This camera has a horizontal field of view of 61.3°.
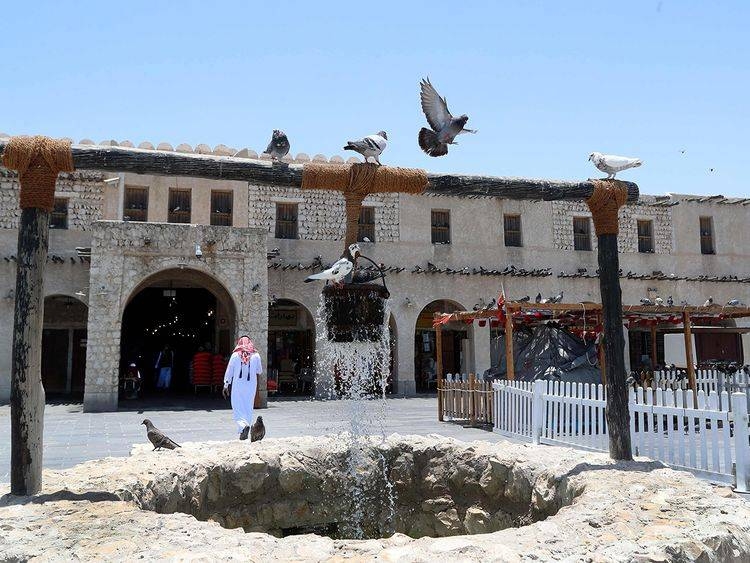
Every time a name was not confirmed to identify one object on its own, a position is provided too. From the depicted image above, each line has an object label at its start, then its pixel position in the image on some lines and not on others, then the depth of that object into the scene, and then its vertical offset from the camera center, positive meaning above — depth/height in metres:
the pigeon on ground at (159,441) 7.18 -1.00
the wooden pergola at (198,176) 4.93 +1.46
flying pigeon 5.57 +2.00
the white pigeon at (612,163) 6.25 +1.85
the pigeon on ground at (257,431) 7.67 -0.96
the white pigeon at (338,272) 4.85 +0.61
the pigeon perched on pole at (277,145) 5.84 +1.91
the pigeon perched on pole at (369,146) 5.36 +1.75
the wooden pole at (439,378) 12.98 -0.56
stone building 16.72 +2.70
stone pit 3.55 -1.09
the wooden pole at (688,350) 12.59 -0.01
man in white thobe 9.55 -0.40
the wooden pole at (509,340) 11.43 +0.20
